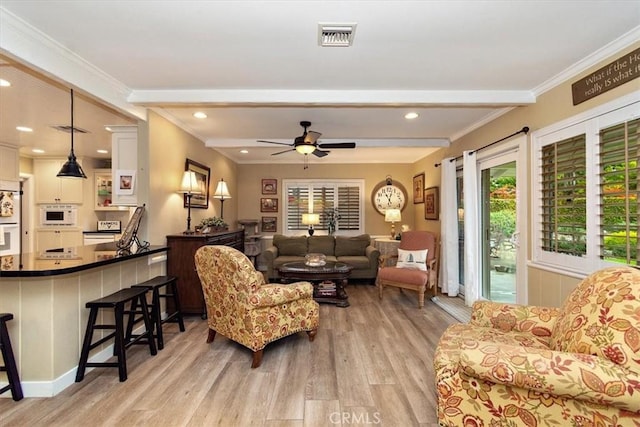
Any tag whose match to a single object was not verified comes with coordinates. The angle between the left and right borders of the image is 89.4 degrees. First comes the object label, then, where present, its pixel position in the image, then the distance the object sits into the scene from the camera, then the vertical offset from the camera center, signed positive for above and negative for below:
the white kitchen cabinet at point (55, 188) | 6.36 +0.52
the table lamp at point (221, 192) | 5.16 +0.34
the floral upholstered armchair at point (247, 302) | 2.71 -0.79
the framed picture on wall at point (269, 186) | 7.28 +0.61
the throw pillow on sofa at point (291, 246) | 6.29 -0.64
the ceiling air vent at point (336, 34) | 2.12 +1.22
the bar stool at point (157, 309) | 2.98 -0.95
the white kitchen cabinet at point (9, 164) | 5.35 +0.86
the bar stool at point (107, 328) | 2.48 -0.94
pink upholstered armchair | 4.53 -0.81
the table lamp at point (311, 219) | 6.64 -0.12
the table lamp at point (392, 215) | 6.53 -0.05
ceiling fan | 3.95 +0.87
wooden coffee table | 4.42 -0.85
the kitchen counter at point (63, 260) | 2.17 -0.36
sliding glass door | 3.86 -0.20
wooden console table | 3.94 -0.67
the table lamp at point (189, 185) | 4.17 +0.37
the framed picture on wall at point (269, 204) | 7.29 +0.21
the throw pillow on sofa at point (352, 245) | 6.30 -0.63
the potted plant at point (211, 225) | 4.49 -0.17
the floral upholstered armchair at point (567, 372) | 1.37 -0.71
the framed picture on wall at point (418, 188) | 6.50 +0.50
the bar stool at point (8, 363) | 2.17 -1.01
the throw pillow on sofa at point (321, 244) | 6.34 -0.61
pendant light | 2.89 +0.40
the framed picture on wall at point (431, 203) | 5.68 +0.17
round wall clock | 7.10 +0.37
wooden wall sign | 2.26 +1.02
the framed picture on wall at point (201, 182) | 4.71 +0.51
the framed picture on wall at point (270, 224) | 7.28 -0.24
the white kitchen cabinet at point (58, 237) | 6.34 -0.45
